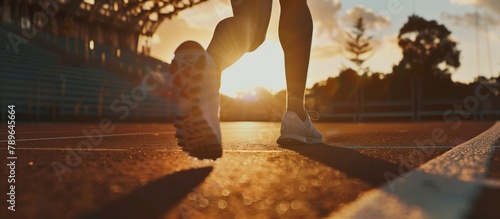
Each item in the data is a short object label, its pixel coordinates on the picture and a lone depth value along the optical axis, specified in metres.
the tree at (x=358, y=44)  38.38
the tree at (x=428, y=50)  35.94
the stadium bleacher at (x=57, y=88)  12.69
